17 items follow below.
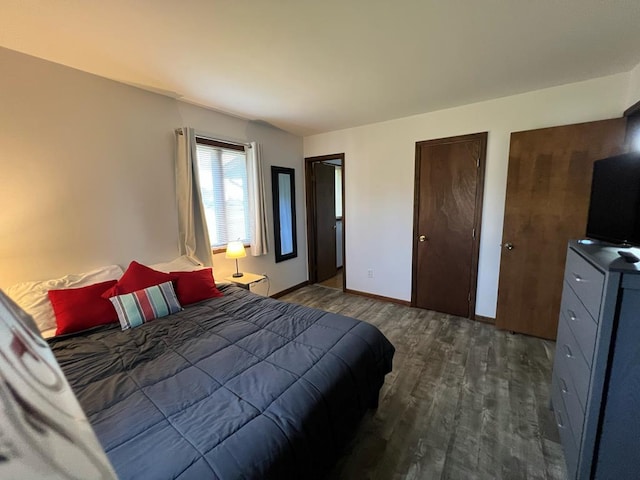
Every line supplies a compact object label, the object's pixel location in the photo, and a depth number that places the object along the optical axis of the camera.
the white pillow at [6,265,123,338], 1.75
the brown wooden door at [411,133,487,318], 2.93
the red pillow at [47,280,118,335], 1.73
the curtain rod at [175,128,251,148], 2.62
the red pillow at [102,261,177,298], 1.98
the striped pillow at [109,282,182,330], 1.84
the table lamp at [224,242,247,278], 2.93
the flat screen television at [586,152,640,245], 1.33
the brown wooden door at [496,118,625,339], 2.28
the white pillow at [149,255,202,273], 2.46
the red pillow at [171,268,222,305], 2.19
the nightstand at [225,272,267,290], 2.88
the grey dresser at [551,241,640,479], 1.05
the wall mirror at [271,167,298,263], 3.76
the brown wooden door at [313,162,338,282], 4.40
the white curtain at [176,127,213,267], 2.61
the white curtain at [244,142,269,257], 3.28
